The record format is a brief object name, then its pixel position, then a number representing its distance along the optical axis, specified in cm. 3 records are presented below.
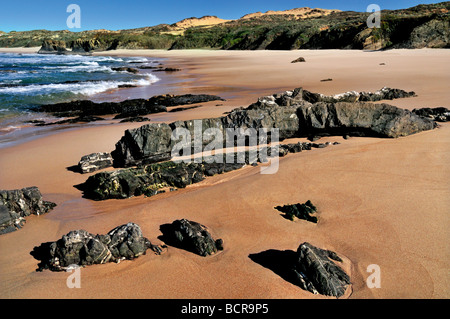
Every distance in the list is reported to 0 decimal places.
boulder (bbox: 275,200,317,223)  380
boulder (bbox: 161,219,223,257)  327
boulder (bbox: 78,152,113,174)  564
